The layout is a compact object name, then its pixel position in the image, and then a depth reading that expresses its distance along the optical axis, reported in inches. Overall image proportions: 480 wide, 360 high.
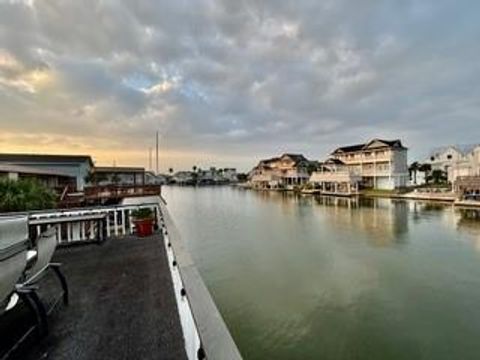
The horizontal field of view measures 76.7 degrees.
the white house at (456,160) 1497.3
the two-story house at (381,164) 1673.2
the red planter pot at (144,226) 242.7
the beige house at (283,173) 2426.2
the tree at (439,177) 1748.3
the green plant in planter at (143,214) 245.8
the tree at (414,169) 1887.1
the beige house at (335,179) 1736.0
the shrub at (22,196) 319.0
